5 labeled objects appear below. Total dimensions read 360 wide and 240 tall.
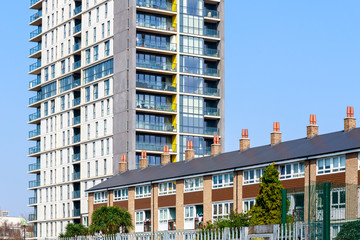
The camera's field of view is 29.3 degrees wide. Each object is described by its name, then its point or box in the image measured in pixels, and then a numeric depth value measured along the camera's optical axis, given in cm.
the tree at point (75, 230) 7738
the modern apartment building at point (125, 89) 9925
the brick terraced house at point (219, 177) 5750
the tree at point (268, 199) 4856
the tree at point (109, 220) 6731
